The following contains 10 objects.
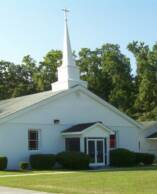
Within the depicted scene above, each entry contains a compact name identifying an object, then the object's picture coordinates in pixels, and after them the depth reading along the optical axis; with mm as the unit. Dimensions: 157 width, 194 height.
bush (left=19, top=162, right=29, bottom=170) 35469
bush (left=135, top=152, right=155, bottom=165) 41000
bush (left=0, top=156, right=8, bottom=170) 34281
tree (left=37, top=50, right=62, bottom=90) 71188
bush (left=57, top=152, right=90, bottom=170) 35031
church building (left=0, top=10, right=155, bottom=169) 37094
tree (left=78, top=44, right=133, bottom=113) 67750
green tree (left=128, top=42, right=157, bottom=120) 64250
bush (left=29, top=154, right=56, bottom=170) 35531
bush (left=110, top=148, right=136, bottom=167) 38625
